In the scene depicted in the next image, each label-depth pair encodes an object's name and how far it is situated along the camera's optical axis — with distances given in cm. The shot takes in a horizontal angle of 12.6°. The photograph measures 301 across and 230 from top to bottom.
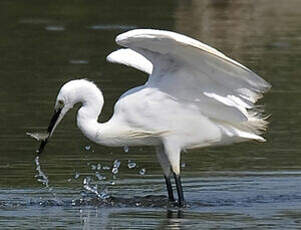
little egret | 1266
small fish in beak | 1285
